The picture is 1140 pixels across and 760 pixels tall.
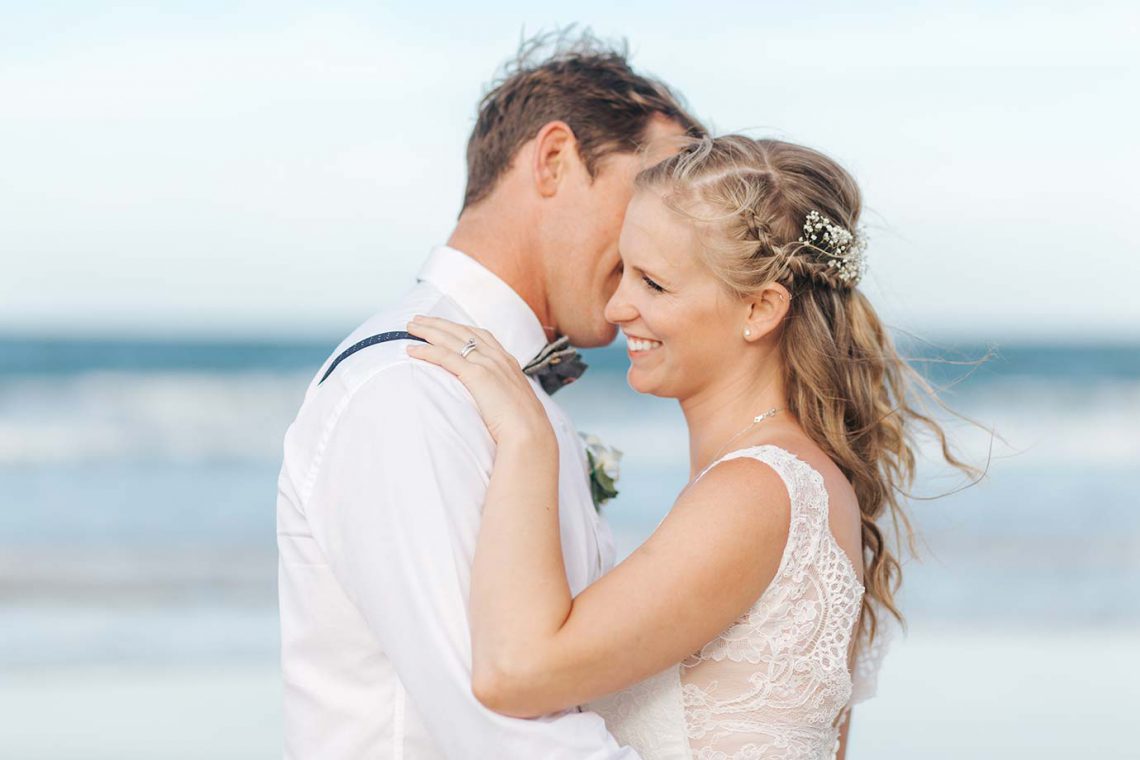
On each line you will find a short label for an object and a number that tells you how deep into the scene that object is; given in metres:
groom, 2.04
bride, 2.08
